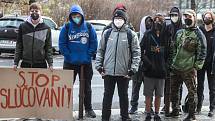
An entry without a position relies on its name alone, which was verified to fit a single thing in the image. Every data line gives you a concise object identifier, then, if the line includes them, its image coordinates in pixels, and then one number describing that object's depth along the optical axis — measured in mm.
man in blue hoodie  10846
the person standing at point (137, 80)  11547
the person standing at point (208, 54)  11677
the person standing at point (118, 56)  10375
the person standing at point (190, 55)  10916
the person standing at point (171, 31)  11126
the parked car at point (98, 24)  26991
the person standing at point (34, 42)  10425
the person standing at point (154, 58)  10786
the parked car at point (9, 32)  24235
